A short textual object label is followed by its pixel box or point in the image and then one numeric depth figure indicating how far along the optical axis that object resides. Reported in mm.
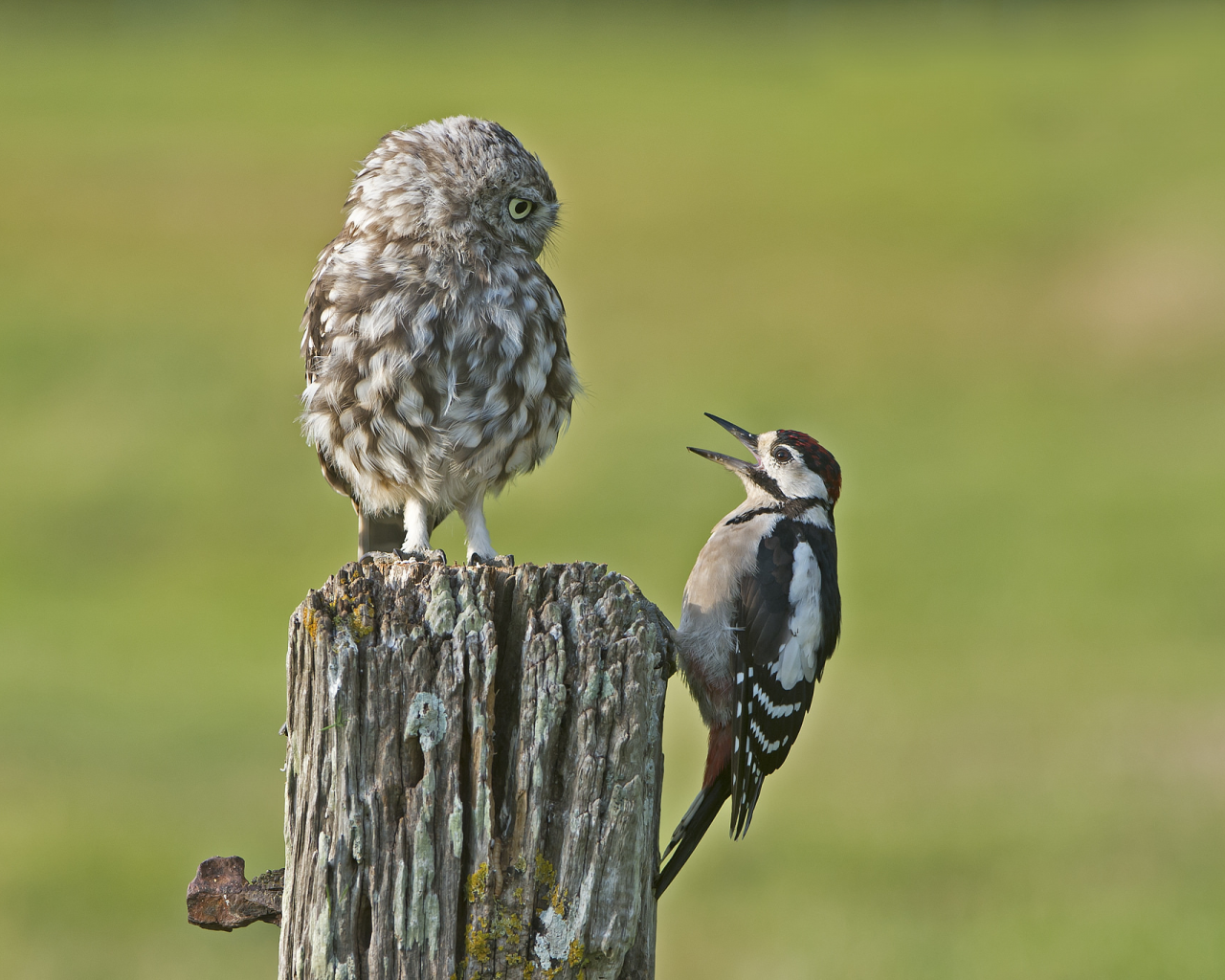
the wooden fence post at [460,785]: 6781
